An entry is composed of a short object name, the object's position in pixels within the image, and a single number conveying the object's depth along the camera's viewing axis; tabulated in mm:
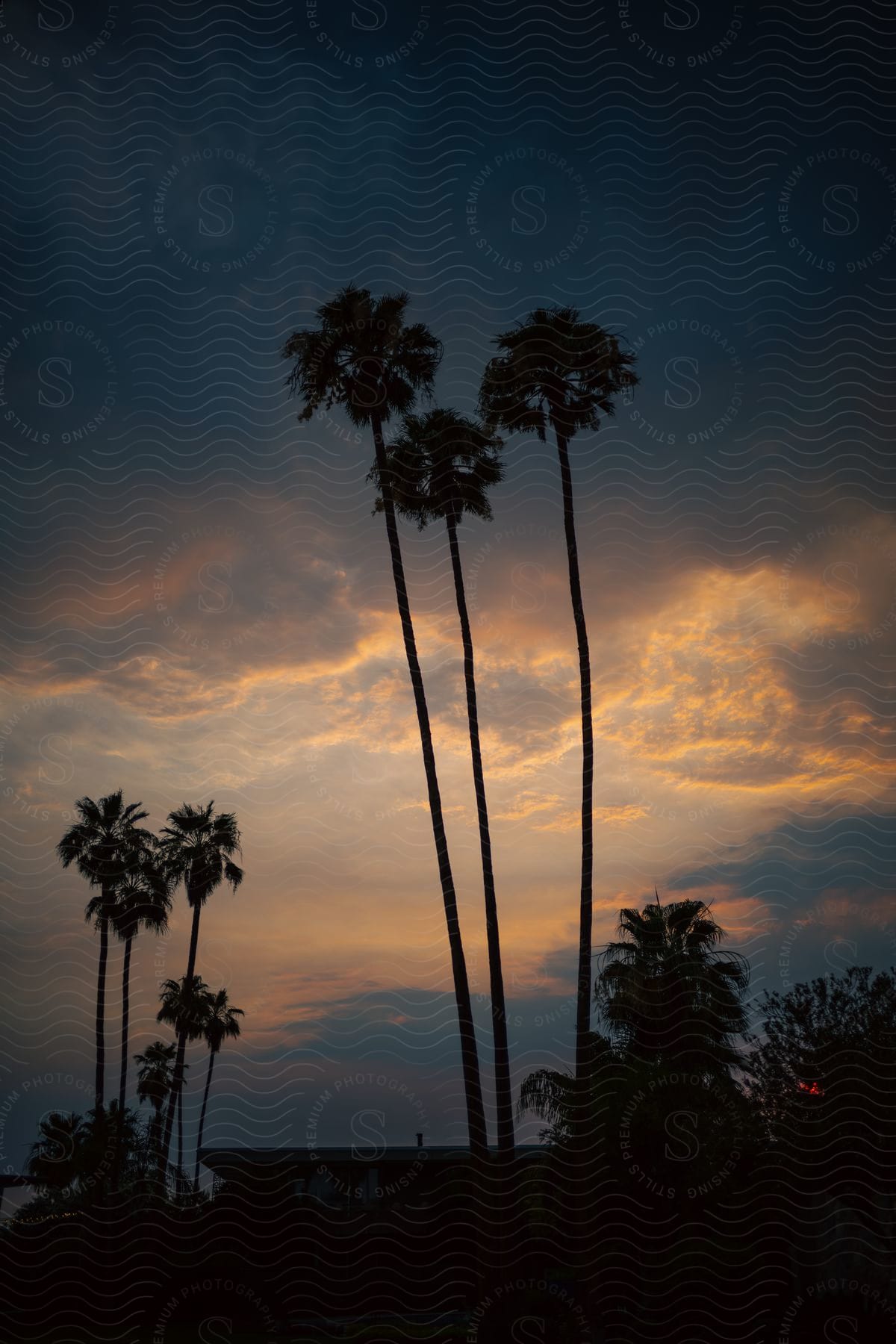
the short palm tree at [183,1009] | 39969
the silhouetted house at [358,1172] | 32750
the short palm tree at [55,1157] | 41625
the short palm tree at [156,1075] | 46812
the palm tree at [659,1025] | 23391
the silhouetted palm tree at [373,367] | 23094
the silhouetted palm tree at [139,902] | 39062
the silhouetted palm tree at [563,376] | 23000
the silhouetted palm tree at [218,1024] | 47562
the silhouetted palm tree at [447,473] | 24422
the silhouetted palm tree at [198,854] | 39000
